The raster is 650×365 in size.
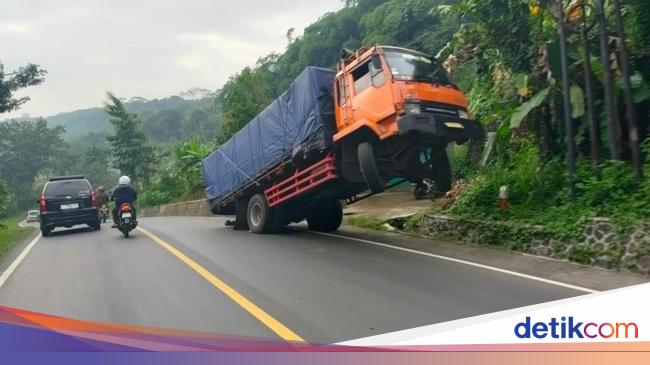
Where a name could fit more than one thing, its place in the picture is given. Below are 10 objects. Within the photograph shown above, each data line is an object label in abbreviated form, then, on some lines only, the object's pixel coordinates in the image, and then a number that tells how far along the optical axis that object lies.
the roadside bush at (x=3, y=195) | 26.31
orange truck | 9.77
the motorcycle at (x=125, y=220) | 13.97
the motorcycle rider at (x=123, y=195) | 14.32
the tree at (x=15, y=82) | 18.80
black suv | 16.42
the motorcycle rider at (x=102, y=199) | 19.62
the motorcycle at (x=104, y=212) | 20.90
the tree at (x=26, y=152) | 68.25
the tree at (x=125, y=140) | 49.72
